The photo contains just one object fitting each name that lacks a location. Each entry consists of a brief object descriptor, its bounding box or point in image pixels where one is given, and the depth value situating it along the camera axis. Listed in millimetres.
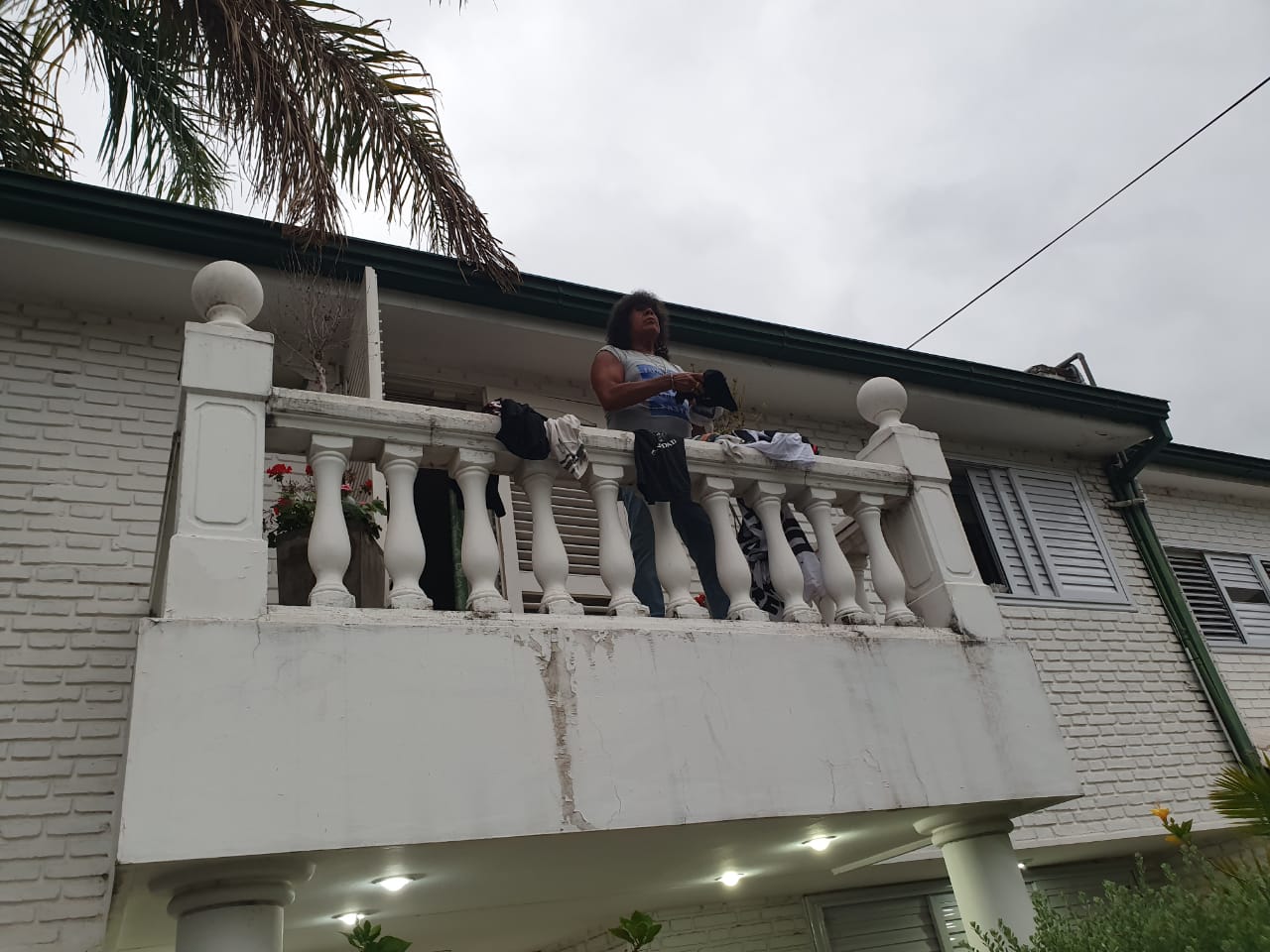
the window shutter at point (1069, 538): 7805
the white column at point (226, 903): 2518
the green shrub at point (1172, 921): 2416
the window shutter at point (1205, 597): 8867
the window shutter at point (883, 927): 6309
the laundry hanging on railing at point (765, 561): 3885
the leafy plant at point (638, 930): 2898
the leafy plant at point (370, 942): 2604
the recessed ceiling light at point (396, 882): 3092
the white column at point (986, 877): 3662
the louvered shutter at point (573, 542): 5656
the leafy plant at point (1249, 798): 4098
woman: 3883
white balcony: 2557
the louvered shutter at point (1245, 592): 9045
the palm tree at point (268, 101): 5023
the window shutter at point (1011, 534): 7621
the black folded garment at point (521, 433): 3316
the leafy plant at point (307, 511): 3654
